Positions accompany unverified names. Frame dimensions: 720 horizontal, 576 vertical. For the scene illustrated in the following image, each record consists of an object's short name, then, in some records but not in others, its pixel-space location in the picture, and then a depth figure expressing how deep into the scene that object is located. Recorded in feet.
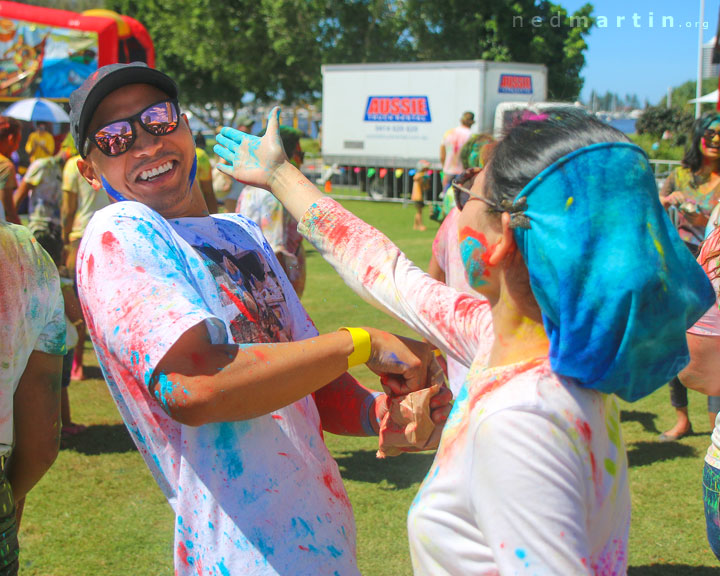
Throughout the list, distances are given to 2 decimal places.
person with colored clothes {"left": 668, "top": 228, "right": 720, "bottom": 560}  7.52
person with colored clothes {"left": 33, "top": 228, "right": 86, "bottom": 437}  17.75
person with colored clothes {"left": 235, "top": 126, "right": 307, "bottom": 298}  19.72
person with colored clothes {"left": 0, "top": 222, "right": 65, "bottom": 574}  6.88
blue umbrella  48.14
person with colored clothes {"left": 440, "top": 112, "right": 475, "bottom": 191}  47.83
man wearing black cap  4.96
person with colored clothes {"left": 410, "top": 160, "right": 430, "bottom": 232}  50.06
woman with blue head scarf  3.88
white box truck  63.52
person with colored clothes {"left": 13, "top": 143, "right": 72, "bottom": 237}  25.67
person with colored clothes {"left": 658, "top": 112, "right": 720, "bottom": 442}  18.89
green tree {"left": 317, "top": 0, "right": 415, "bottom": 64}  100.58
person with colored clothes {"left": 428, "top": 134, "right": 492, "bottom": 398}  14.25
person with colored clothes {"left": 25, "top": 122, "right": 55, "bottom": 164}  38.93
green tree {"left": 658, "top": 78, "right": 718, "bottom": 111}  135.64
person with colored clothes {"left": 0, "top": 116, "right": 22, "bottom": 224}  19.17
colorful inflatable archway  55.77
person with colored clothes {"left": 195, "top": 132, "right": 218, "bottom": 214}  27.43
